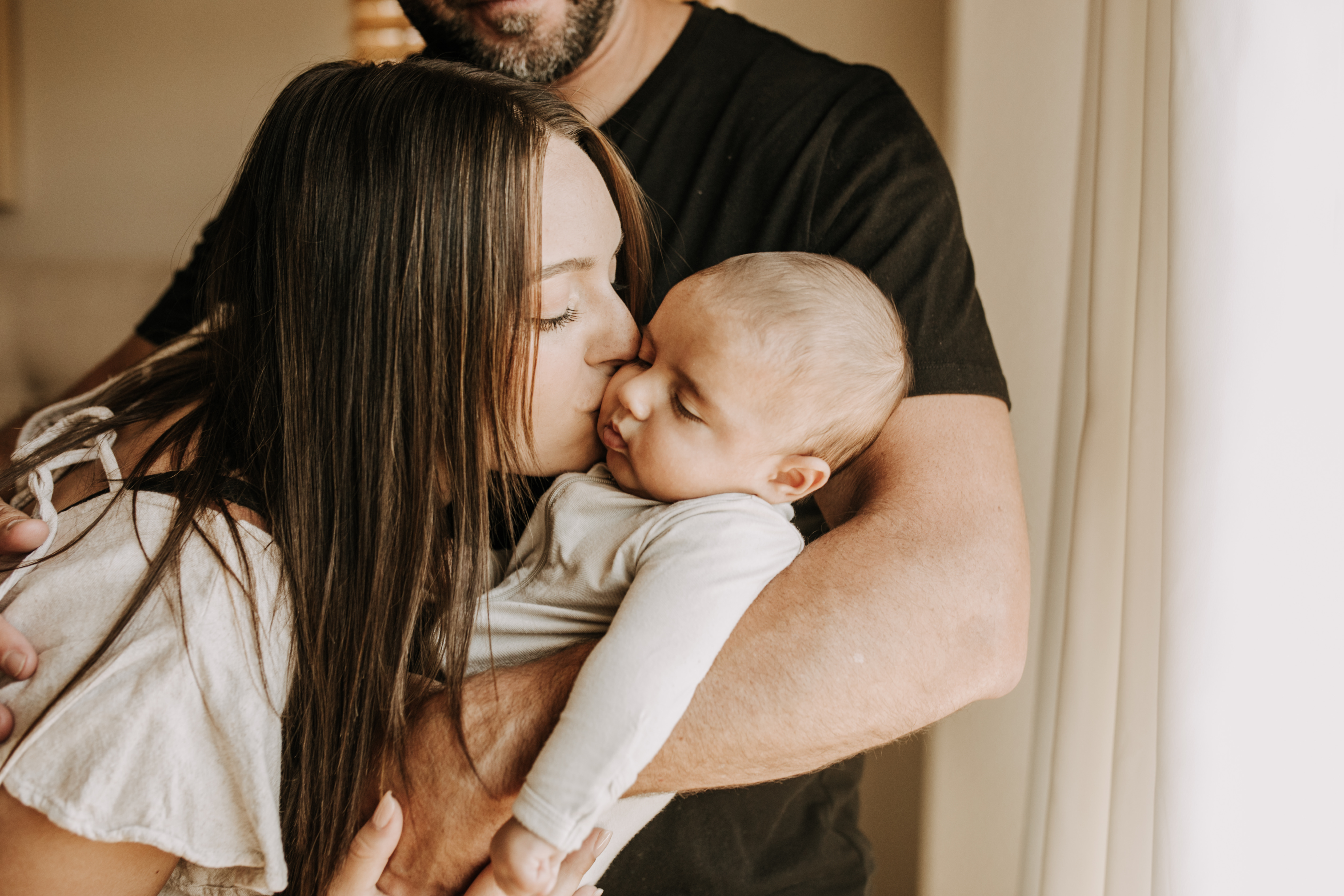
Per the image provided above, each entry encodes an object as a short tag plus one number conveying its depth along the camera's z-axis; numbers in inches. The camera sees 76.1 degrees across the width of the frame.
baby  30.8
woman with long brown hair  27.4
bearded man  31.0
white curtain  26.6
